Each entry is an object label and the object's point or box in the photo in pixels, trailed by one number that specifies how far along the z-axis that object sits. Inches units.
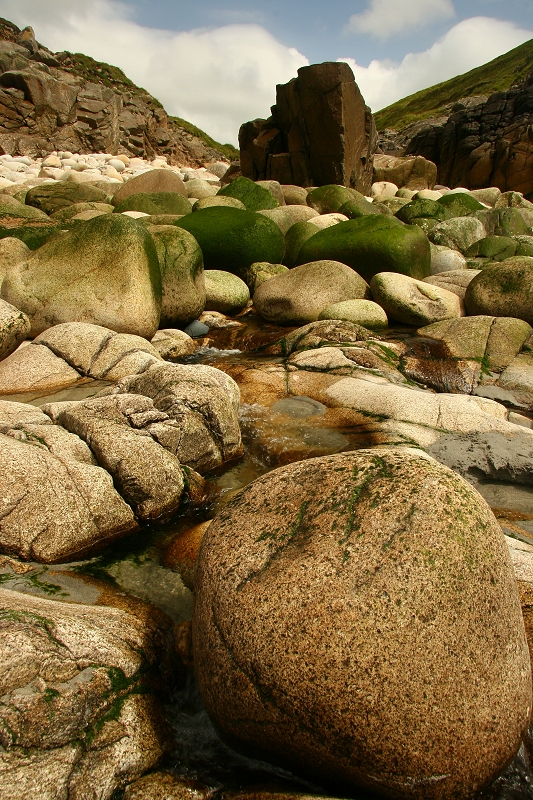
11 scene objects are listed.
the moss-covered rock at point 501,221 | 634.8
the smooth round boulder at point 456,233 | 568.4
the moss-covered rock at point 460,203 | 706.2
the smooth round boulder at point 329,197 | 669.0
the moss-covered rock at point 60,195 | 609.3
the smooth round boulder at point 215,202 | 561.5
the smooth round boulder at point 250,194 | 606.5
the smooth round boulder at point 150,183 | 666.2
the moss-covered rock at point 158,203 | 560.1
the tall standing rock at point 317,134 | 755.4
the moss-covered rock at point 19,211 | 481.2
